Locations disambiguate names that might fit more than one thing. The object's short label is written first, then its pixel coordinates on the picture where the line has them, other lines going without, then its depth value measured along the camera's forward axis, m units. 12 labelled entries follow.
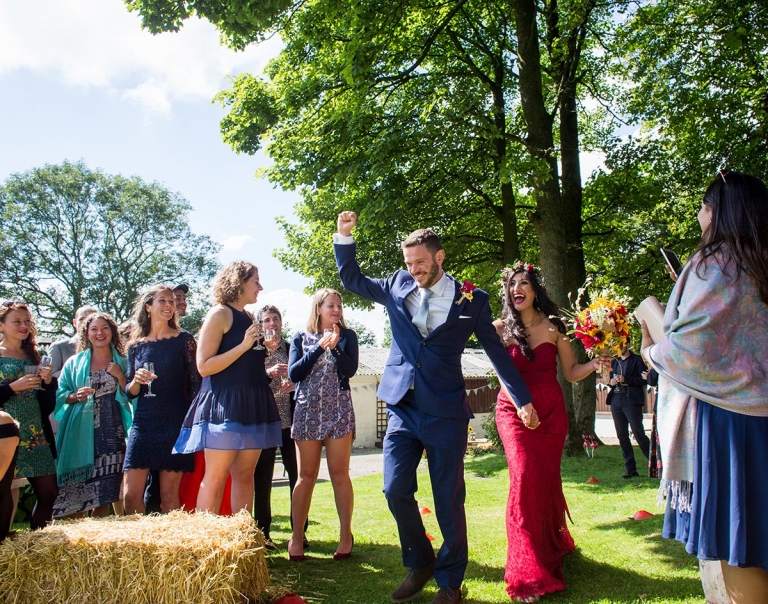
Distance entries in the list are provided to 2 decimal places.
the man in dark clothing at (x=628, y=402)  10.31
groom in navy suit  4.35
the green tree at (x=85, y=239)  43.66
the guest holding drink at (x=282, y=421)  6.14
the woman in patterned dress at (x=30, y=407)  5.47
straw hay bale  3.57
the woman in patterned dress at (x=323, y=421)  5.59
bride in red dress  4.48
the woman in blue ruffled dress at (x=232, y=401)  4.72
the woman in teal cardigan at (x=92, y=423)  5.70
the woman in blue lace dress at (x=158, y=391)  5.32
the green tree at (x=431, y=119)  12.21
